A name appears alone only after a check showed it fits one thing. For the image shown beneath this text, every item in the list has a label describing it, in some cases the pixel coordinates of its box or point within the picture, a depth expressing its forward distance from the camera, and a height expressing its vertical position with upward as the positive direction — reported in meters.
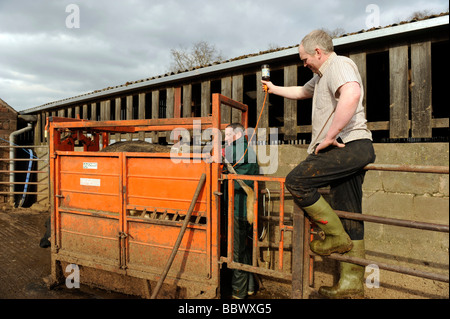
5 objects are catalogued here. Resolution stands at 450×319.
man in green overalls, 3.87 -0.42
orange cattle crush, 3.44 -0.58
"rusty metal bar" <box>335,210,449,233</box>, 2.08 -0.43
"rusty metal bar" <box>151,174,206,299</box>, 3.26 -0.75
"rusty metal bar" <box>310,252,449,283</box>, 2.08 -0.77
